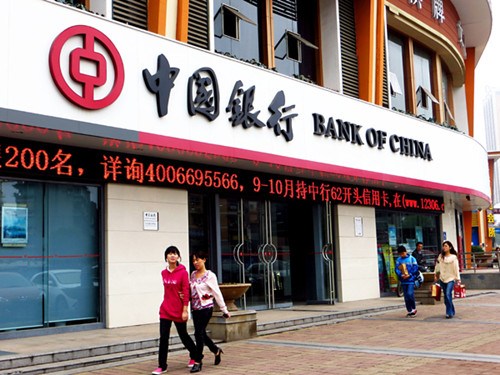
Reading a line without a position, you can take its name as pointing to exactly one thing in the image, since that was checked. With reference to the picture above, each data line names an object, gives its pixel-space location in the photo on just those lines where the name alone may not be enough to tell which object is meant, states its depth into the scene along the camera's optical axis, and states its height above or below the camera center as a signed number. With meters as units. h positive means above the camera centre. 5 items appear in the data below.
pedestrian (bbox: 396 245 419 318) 14.38 -0.51
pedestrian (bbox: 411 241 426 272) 20.48 -0.02
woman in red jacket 8.19 -0.55
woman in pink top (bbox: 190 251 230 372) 8.73 -0.53
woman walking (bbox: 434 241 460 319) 13.85 -0.44
